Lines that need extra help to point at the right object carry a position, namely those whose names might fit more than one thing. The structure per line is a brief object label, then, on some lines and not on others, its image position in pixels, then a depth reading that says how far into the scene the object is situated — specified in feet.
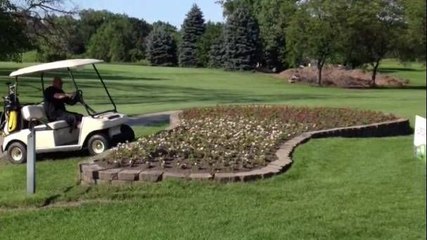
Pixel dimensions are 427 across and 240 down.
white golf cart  36.42
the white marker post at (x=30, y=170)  26.50
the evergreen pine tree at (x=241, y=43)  248.52
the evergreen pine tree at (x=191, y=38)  277.81
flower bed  28.71
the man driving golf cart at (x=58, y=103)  37.19
